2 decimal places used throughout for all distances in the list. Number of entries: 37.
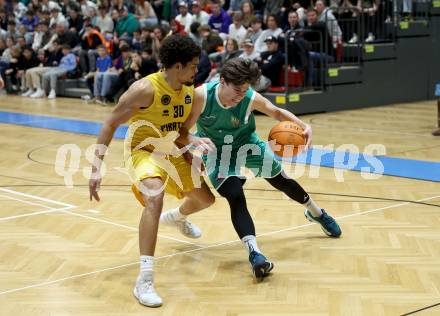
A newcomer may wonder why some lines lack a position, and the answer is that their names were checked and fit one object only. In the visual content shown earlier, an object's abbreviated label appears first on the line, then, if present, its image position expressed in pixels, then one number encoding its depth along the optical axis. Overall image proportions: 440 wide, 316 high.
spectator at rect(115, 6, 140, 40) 18.42
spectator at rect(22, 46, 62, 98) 18.69
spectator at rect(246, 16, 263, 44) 14.72
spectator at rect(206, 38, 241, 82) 14.48
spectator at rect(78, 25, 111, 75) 18.09
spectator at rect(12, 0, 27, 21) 23.20
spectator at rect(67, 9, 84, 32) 20.09
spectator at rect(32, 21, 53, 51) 20.11
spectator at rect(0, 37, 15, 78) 20.12
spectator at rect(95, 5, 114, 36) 19.27
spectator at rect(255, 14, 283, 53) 14.32
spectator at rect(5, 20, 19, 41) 21.52
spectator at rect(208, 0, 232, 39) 16.56
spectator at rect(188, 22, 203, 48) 16.05
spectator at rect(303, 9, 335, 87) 14.02
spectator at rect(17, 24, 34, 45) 20.95
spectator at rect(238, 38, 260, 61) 14.09
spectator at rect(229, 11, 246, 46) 15.40
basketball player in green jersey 4.93
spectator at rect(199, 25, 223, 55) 15.44
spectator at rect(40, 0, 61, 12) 21.88
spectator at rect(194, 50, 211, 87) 14.45
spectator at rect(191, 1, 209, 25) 17.03
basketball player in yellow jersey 4.57
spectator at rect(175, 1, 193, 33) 17.17
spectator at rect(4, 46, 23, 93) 19.55
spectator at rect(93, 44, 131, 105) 16.34
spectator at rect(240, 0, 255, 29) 15.71
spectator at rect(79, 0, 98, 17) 20.03
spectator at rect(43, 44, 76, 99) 18.44
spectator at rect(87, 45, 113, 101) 17.02
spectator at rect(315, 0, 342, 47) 14.30
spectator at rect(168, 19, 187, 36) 16.22
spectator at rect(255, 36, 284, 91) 13.67
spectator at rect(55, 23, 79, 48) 19.36
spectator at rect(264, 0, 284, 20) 15.87
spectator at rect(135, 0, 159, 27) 18.53
